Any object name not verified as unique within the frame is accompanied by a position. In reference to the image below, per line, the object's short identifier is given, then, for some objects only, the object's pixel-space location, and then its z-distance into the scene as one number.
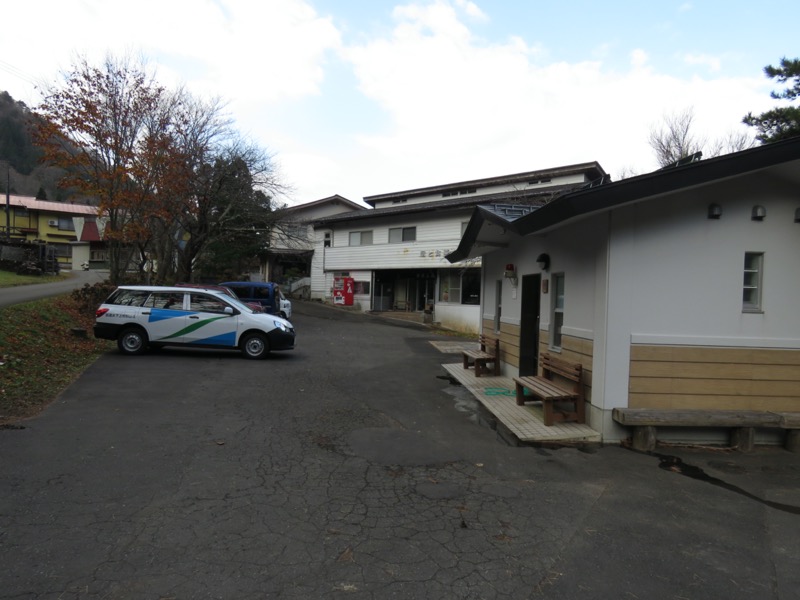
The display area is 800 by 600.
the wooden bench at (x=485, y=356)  11.62
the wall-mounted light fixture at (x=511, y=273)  10.99
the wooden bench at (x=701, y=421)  6.42
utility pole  45.81
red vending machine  32.66
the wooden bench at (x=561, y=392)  7.22
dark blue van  20.59
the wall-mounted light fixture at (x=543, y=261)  9.10
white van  12.41
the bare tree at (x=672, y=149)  23.22
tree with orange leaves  15.65
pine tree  13.77
